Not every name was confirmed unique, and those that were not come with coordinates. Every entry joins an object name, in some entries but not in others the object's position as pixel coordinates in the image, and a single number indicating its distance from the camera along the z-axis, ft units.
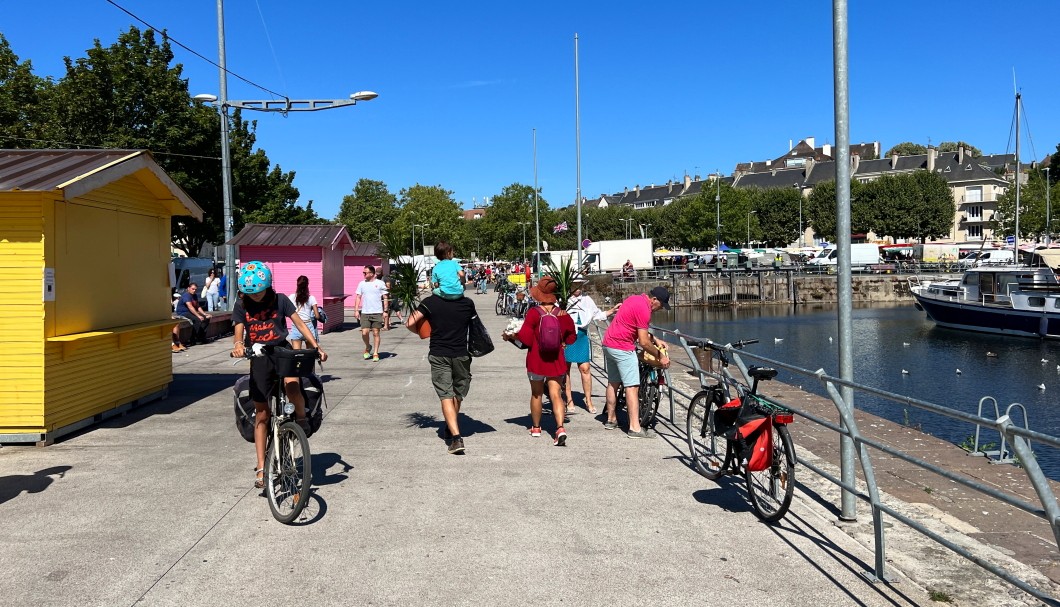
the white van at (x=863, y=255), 261.85
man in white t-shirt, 52.06
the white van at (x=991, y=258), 210.79
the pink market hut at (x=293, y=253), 74.38
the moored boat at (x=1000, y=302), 126.44
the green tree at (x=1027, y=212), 254.68
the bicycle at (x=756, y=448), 18.40
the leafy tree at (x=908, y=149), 483.10
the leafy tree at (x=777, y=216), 340.18
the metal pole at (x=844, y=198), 18.85
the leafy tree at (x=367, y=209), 394.56
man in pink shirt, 28.37
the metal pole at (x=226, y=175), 65.88
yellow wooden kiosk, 26.55
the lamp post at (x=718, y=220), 297.74
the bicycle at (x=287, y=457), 18.22
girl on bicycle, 19.56
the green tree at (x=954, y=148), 474.82
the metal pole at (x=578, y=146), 111.96
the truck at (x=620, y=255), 225.35
